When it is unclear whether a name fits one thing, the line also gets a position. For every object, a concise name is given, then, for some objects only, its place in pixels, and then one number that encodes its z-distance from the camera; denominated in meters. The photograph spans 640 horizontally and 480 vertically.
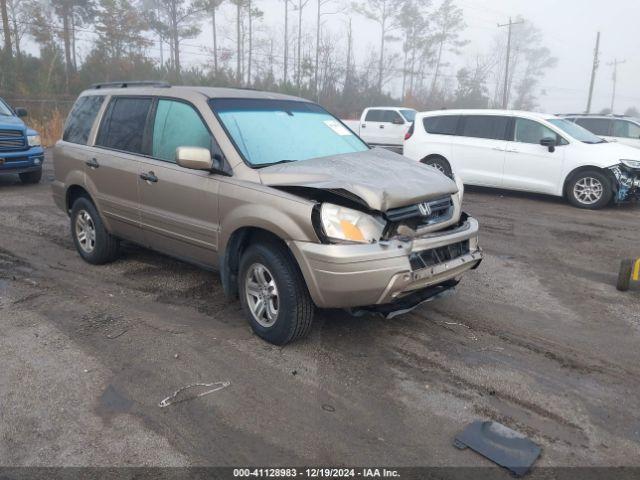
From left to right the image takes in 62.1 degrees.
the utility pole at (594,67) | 50.22
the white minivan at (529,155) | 9.70
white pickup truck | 18.73
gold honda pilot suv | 3.55
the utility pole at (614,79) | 75.96
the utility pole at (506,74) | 45.33
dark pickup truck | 10.40
